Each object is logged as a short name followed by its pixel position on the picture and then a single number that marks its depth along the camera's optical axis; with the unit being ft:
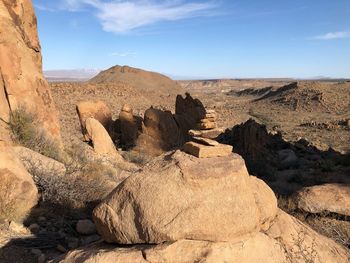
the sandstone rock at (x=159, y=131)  57.98
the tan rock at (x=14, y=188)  18.76
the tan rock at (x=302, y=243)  14.93
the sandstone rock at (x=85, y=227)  19.42
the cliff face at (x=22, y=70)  31.60
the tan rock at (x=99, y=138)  45.55
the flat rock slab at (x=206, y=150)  14.87
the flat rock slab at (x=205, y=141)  15.42
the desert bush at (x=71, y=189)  21.84
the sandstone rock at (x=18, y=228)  17.95
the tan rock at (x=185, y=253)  12.64
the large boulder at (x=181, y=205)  13.16
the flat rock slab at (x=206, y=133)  16.81
